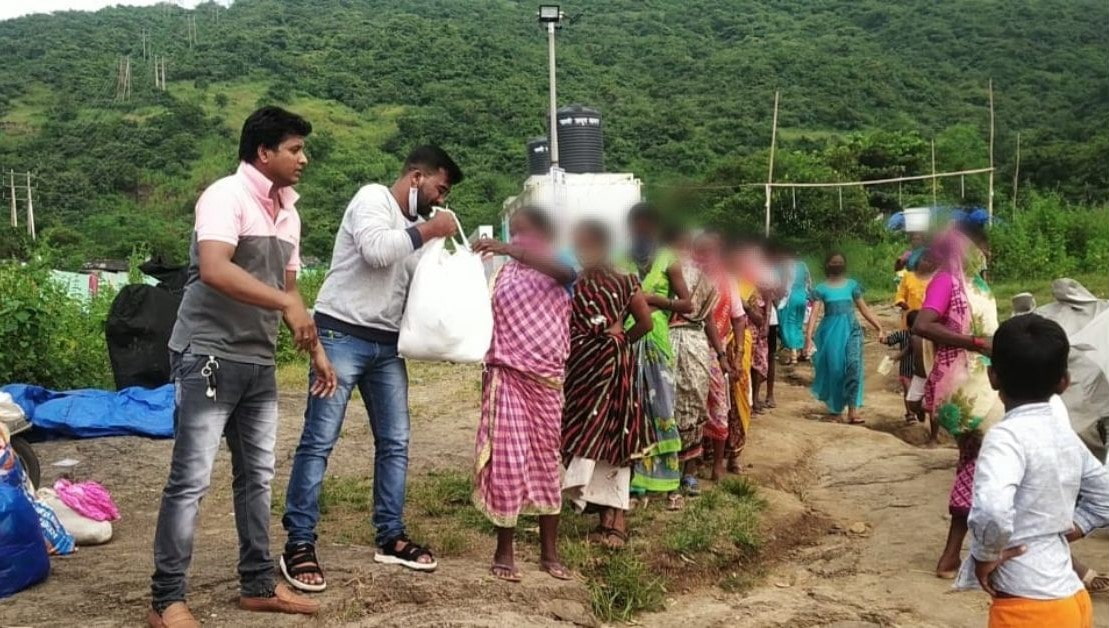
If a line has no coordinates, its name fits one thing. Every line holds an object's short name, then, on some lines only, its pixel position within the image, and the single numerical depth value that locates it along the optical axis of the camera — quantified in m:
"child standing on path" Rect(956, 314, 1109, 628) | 2.38
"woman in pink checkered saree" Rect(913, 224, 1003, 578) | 4.27
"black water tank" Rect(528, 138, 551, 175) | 20.33
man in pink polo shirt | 3.01
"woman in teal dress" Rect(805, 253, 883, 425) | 8.31
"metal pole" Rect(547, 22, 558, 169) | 15.43
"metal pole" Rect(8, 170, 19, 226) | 40.67
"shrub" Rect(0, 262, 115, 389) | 7.97
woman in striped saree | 4.43
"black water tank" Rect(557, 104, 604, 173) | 19.02
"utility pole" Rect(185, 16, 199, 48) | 67.25
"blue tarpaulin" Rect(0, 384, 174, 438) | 6.78
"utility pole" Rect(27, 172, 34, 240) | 38.58
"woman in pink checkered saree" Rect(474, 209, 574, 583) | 3.91
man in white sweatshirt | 3.55
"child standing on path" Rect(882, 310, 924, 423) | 7.62
